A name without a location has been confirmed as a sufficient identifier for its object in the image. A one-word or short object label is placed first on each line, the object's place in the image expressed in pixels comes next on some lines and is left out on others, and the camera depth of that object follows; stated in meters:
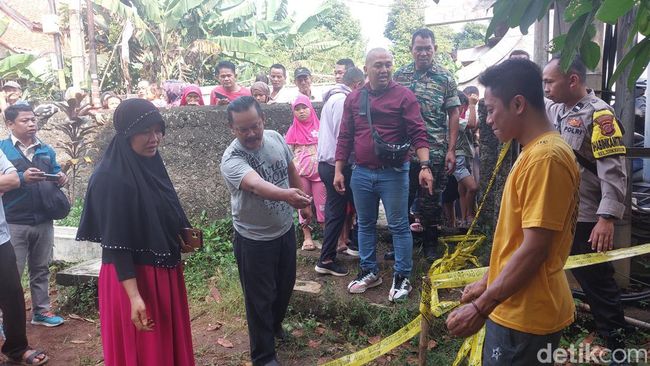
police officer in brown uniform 2.83
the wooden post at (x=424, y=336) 2.50
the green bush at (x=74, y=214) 7.05
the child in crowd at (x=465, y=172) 5.26
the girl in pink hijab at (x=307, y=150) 5.32
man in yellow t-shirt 1.73
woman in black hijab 2.57
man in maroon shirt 3.96
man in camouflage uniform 4.48
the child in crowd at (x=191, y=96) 6.63
